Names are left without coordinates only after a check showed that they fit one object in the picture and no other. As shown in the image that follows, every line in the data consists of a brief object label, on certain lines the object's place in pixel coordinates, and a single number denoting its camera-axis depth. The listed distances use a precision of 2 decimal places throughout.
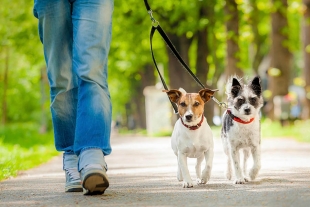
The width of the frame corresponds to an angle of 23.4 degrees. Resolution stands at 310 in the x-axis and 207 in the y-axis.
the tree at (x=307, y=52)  21.44
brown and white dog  6.79
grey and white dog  7.28
